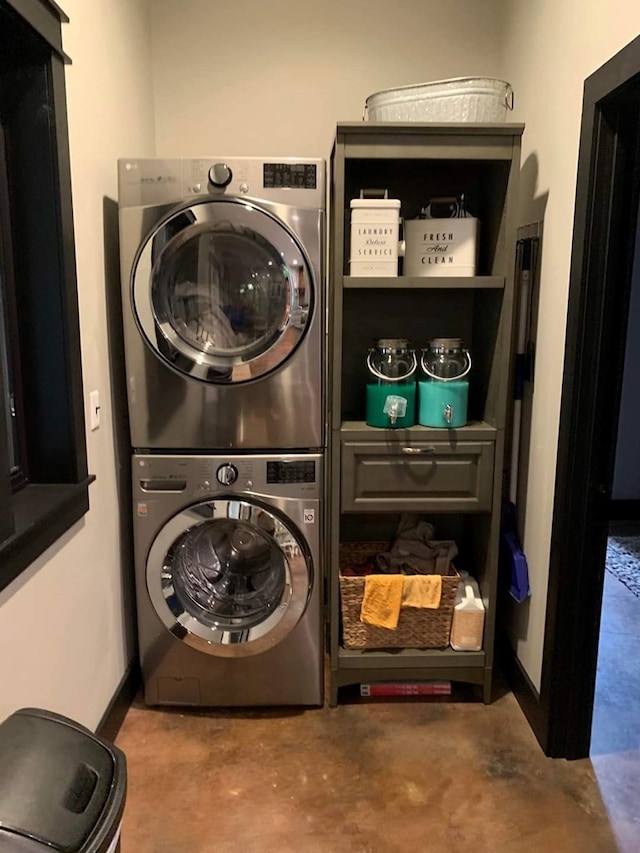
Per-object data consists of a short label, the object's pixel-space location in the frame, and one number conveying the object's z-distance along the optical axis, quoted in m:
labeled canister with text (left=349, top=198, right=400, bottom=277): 2.07
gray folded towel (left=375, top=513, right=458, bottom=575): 2.38
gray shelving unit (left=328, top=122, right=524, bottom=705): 2.02
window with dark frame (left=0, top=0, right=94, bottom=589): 1.57
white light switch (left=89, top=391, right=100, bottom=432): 1.90
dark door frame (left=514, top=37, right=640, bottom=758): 1.68
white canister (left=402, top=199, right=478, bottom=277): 2.12
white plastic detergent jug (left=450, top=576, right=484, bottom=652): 2.25
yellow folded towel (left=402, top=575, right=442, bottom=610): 2.21
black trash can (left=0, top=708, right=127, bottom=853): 1.00
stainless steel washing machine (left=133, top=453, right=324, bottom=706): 2.08
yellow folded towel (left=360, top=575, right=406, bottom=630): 2.20
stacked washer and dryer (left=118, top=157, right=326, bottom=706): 1.96
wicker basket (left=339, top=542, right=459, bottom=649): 2.23
